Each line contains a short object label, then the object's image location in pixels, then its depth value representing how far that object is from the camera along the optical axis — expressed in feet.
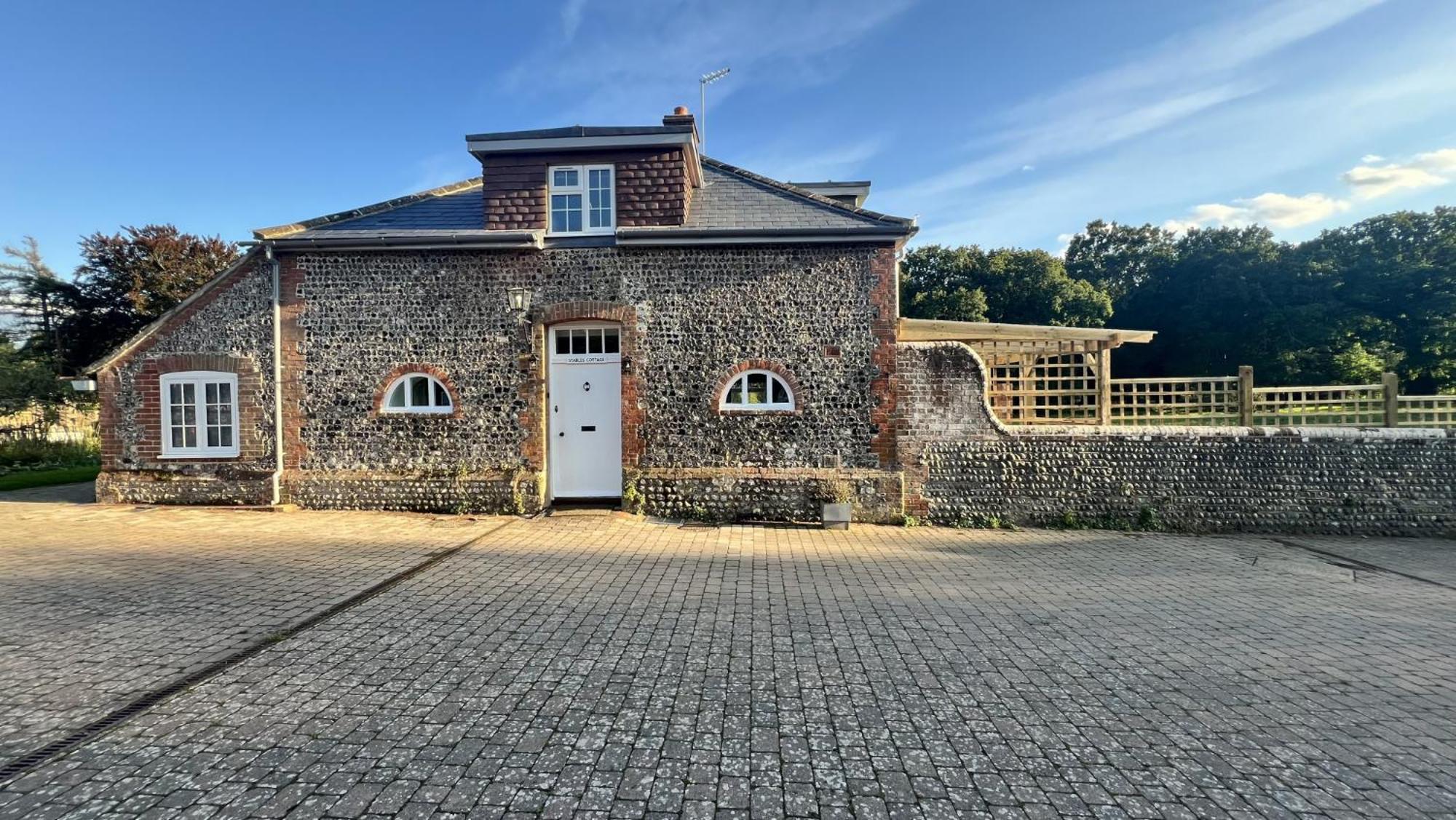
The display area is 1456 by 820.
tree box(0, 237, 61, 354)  65.92
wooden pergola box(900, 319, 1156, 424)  33.30
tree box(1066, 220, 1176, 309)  154.30
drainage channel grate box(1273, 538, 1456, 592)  25.00
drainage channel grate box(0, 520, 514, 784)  9.95
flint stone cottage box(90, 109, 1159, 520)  31.94
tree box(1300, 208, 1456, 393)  115.55
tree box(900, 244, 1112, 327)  130.93
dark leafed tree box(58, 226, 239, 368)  62.64
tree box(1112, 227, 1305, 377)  127.95
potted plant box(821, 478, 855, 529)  31.07
